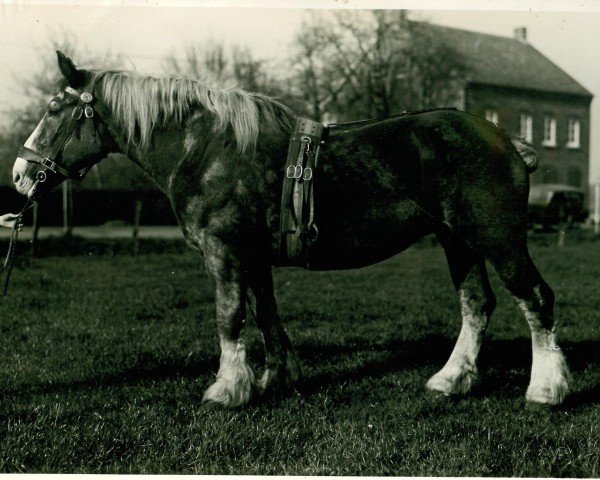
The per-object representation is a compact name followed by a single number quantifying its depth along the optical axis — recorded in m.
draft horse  4.09
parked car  21.12
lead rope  4.29
